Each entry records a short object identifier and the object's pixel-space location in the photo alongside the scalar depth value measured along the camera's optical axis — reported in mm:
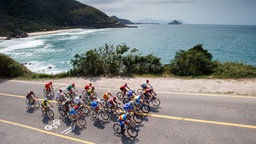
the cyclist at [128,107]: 11141
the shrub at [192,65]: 18938
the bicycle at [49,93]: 17559
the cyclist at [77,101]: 12748
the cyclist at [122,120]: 10172
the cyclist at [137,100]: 11984
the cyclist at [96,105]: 12086
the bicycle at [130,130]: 10398
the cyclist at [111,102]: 12162
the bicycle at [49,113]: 13891
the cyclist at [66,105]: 13070
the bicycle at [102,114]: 12510
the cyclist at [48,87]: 17000
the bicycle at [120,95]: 15141
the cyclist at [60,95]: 14648
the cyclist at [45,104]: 13701
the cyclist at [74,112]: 11773
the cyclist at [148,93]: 12875
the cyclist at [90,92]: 14736
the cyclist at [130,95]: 12930
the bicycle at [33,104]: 15775
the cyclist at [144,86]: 13875
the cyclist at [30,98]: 15438
